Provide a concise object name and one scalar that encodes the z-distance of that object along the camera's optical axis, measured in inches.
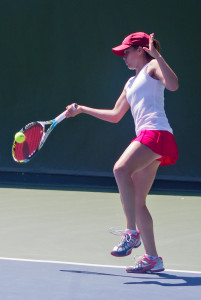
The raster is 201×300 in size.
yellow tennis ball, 402.7
